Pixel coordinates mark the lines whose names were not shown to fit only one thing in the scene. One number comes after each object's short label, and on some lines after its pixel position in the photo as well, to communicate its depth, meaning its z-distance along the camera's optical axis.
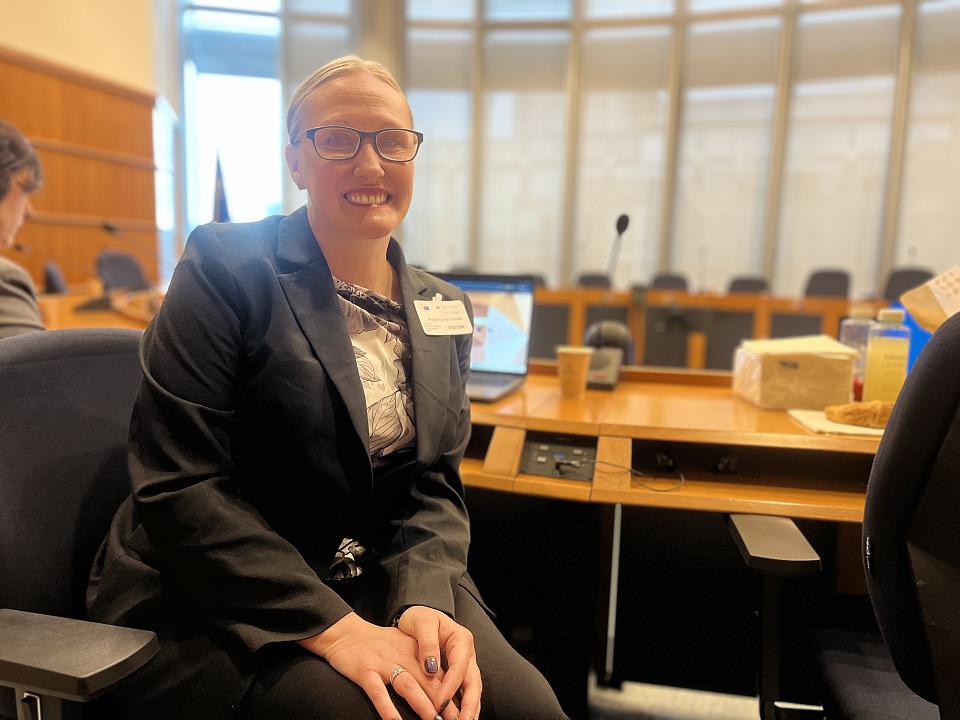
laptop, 1.90
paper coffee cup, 1.76
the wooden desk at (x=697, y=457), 1.28
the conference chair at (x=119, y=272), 5.37
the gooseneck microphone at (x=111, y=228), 4.35
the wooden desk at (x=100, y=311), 3.04
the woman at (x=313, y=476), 0.90
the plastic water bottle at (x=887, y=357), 1.53
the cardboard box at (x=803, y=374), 1.62
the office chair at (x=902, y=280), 5.75
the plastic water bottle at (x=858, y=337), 1.72
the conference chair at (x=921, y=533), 0.84
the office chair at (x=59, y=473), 0.78
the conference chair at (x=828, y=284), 6.12
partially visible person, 1.50
